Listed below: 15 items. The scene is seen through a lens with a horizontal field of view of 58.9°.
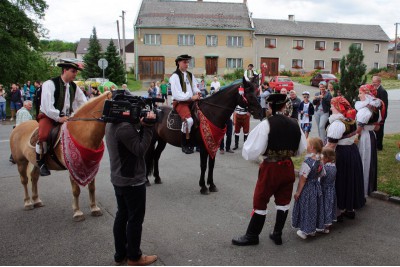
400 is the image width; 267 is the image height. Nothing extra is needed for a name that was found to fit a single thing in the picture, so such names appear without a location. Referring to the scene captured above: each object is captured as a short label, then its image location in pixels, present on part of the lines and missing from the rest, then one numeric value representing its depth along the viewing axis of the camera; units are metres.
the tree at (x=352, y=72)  8.12
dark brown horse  6.51
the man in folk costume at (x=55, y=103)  5.23
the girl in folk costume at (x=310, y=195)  4.71
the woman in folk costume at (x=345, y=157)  5.11
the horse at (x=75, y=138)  5.02
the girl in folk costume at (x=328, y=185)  4.91
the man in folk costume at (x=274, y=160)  4.23
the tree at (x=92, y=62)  37.22
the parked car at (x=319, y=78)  35.13
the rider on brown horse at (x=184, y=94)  6.75
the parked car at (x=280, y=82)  30.58
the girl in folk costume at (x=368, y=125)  5.88
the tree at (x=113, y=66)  35.34
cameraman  3.65
